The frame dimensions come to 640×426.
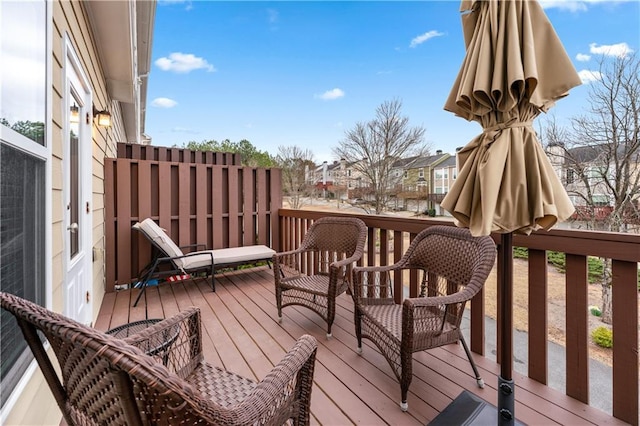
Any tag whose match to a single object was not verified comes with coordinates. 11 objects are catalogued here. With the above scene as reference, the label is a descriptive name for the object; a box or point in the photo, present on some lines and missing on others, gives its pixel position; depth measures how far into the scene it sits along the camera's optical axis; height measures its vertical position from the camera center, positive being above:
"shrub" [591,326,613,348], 4.26 -1.99
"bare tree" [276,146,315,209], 14.73 +2.05
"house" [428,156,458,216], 14.57 +1.54
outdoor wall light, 3.30 +1.08
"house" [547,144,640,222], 6.39 +0.69
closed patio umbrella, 1.14 +0.43
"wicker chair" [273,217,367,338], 2.57 -0.62
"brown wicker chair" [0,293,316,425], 0.67 -0.50
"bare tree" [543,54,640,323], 6.41 +1.29
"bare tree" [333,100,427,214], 13.51 +3.00
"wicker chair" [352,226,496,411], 1.70 -0.67
